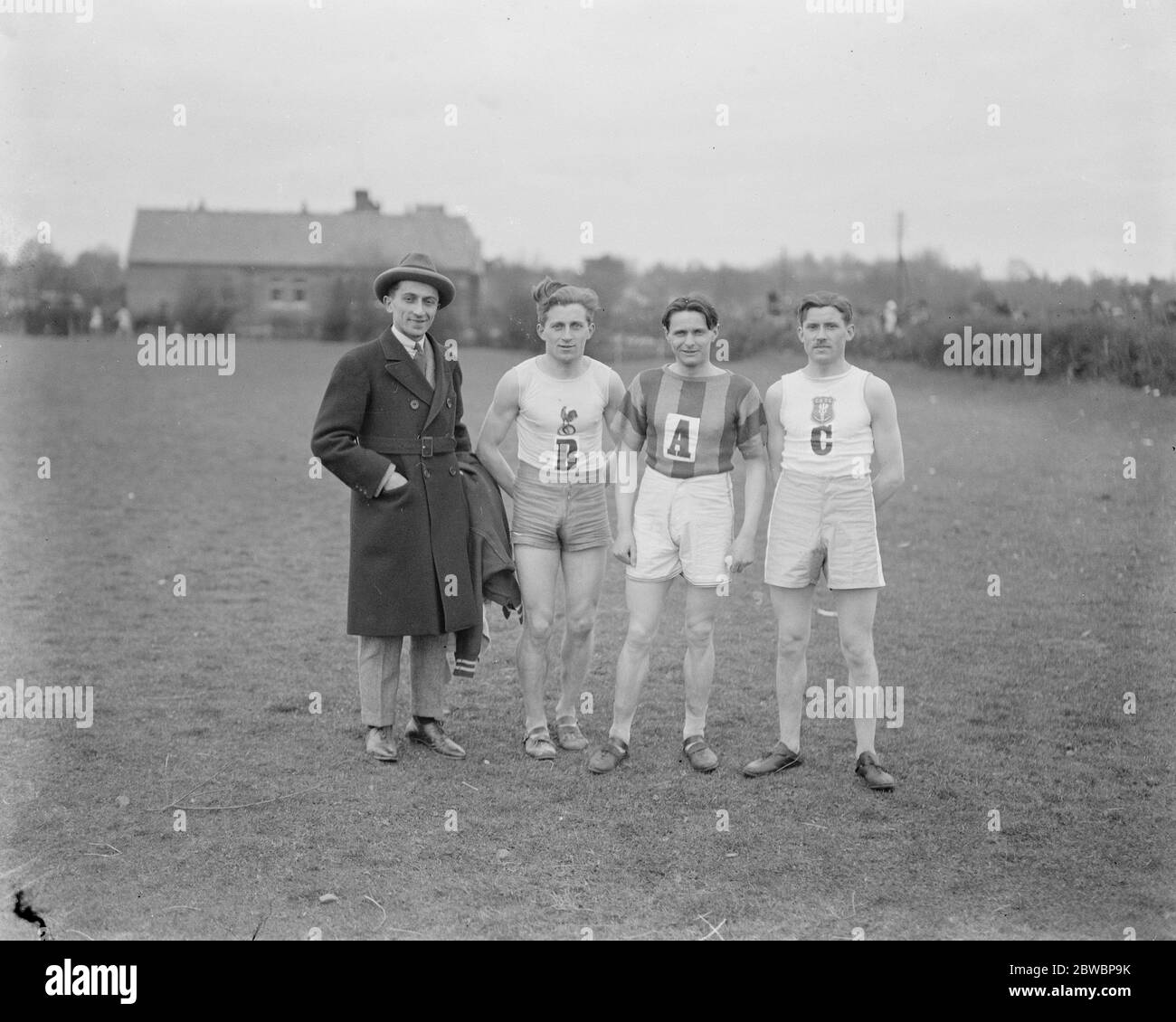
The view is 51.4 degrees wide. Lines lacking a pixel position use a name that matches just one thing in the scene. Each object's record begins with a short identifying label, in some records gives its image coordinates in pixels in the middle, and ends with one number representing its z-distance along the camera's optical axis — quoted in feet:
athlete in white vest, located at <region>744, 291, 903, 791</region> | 17.39
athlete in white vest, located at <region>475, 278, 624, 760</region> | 18.40
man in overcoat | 18.26
